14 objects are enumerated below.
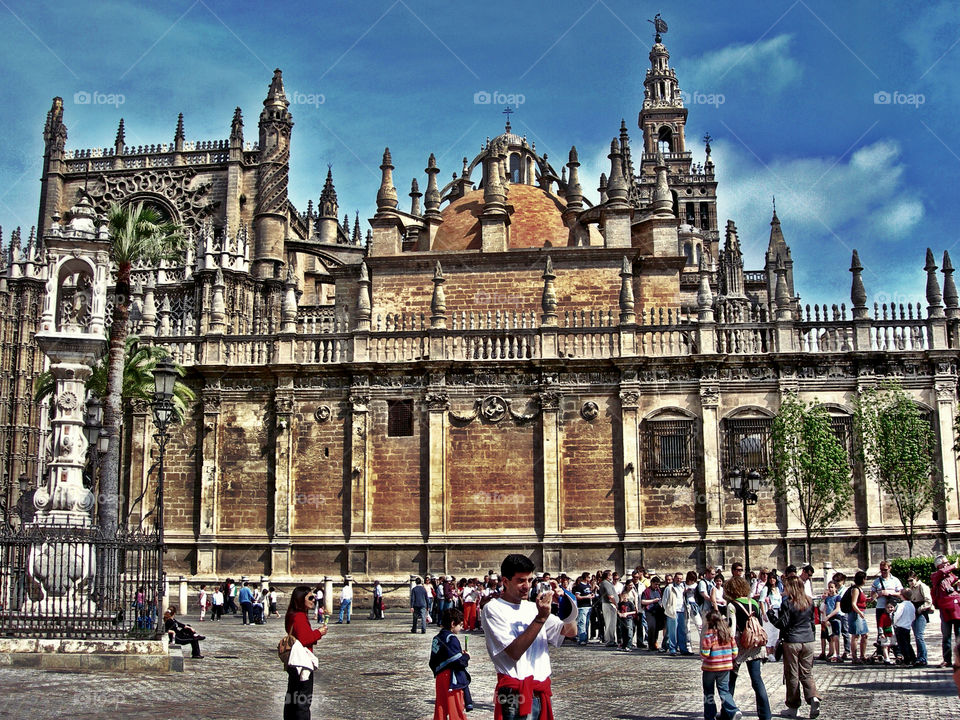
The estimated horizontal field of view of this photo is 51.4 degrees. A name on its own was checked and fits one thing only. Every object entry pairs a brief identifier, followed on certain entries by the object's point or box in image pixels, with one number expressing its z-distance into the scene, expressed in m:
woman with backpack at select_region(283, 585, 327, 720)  8.49
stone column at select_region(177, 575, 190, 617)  28.42
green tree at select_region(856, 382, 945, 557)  26.95
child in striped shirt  9.48
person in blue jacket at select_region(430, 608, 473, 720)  8.63
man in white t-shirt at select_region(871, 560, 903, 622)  15.14
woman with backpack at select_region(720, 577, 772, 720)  9.80
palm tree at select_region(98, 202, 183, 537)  20.48
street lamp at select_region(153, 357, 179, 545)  17.55
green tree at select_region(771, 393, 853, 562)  26.53
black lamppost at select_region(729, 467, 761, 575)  21.56
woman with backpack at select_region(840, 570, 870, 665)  14.77
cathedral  28.64
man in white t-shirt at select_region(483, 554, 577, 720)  6.68
